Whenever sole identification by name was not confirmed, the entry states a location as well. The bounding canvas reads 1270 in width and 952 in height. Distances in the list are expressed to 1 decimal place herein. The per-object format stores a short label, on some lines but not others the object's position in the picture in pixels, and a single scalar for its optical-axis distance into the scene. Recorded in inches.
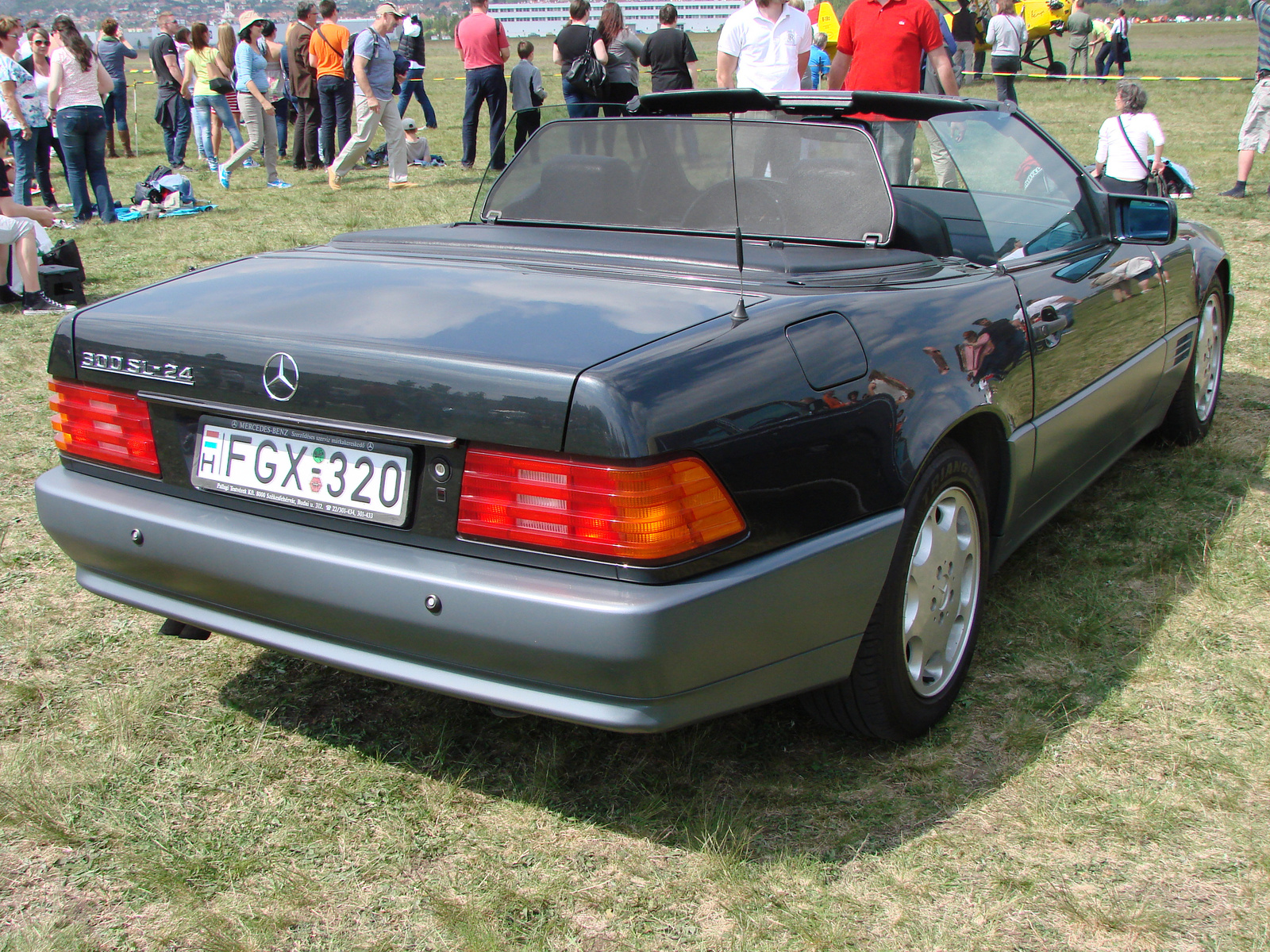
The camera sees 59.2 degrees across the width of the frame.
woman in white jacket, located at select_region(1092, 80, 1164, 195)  319.3
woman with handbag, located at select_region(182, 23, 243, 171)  491.8
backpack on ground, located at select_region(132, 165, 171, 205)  422.0
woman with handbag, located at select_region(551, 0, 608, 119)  421.7
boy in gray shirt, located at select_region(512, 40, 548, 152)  461.4
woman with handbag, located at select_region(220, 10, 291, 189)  468.8
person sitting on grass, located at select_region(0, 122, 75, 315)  276.5
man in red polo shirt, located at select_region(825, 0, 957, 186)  256.8
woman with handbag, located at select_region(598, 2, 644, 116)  428.5
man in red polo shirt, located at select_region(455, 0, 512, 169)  478.3
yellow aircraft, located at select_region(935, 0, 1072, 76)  902.4
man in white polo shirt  299.1
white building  4702.3
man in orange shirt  489.1
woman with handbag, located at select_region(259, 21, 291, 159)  582.2
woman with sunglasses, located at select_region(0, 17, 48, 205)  362.3
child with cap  553.6
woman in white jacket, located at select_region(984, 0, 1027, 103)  572.1
